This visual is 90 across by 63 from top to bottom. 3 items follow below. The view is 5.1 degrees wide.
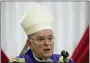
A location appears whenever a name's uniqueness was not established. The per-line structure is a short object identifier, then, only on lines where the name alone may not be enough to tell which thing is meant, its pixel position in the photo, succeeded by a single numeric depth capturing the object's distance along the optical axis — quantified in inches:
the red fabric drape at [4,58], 271.5
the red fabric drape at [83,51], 273.6
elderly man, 258.3
